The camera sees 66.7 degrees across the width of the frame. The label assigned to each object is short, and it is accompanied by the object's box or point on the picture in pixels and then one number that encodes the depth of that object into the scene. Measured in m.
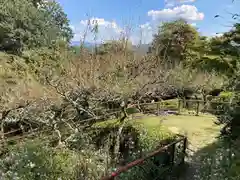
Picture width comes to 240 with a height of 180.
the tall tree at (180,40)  14.21
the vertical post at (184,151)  3.80
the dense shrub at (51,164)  2.81
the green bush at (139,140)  3.27
